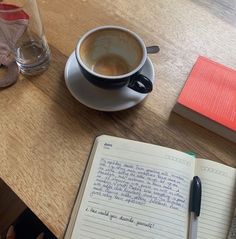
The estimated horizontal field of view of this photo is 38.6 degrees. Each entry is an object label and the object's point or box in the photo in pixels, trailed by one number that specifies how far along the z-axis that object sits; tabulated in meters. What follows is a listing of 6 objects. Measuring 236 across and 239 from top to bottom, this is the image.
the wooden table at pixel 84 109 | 0.55
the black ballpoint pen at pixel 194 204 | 0.50
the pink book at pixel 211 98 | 0.59
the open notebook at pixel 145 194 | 0.50
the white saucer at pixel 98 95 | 0.61
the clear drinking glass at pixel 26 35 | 0.66
